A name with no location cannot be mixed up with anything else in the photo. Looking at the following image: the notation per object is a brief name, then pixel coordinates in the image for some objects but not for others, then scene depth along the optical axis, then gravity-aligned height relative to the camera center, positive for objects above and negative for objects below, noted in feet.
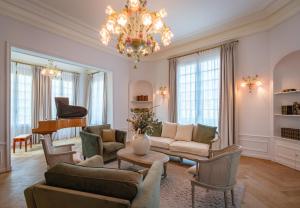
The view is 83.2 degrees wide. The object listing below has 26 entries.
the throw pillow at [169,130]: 16.88 -2.43
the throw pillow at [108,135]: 15.79 -2.78
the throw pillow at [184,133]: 15.56 -2.49
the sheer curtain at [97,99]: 26.00 +1.08
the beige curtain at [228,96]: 16.83 +0.99
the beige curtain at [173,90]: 22.17 +2.12
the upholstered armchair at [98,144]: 13.74 -3.35
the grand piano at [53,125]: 16.56 -1.99
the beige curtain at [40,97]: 23.02 +1.16
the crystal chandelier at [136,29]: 10.01 +4.98
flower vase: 11.41 -2.64
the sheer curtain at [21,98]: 21.24 +0.98
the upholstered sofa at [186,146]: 13.13 -3.30
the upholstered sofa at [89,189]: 4.11 -2.21
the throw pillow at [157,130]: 17.82 -2.56
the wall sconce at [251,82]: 15.72 +2.27
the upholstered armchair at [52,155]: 9.43 -2.82
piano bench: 18.30 -3.65
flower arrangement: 11.75 -1.13
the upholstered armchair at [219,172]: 7.47 -2.99
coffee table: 10.42 -3.36
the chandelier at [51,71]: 20.15 +4.12
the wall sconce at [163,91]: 23.27 +2.07
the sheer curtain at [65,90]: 25.30 +2.46
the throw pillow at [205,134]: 14.43 -2.39
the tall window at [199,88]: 18.66 +2.14
